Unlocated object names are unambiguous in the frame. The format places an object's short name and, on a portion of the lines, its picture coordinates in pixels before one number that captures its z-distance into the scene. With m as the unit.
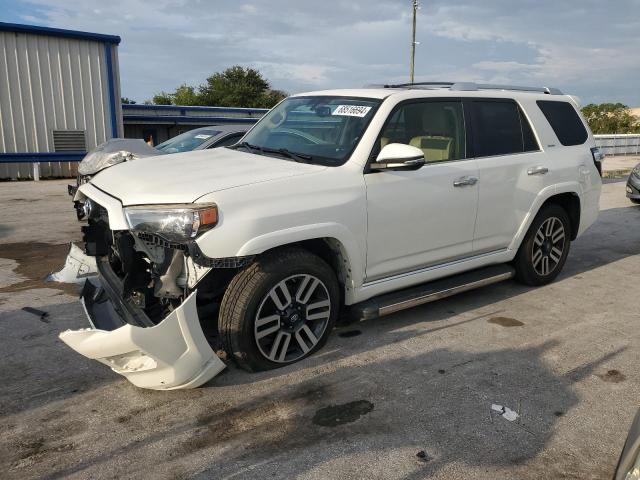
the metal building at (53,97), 15.12
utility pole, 30.37
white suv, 3.15
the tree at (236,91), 52.25
